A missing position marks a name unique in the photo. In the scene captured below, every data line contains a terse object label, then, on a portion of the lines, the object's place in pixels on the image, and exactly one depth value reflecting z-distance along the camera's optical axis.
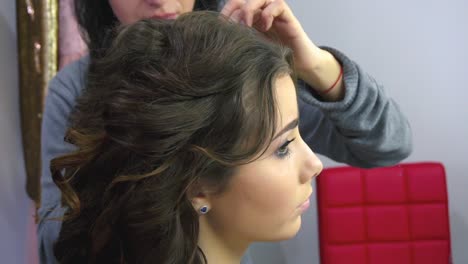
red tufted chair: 1.40
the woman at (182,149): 0.52
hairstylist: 0.68
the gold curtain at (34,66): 1.22
